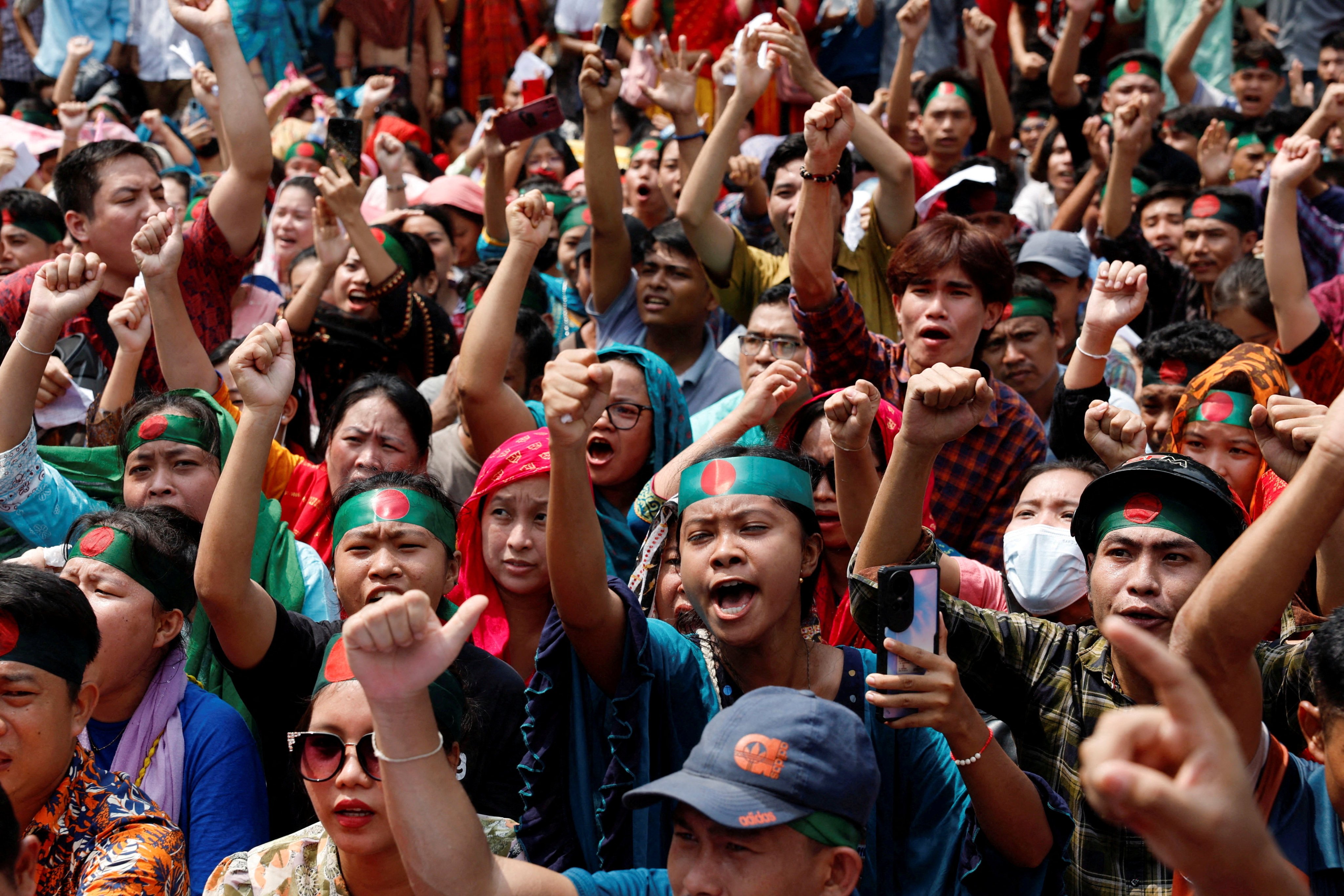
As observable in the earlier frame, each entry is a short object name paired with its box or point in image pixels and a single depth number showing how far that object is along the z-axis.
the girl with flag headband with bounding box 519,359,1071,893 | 2.30
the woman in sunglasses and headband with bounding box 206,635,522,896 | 2.21
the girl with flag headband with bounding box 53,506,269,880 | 2.63
